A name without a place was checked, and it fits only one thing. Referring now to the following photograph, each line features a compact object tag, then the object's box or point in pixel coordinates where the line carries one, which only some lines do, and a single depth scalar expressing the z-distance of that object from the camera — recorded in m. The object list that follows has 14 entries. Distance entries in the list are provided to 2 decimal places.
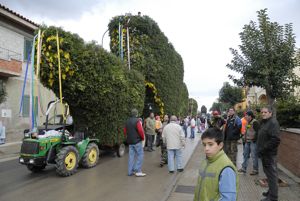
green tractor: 7.88
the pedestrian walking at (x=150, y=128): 13.69
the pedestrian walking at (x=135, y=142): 8.25
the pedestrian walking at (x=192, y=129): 20.83
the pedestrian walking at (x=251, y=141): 7.79
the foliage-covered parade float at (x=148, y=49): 15.61
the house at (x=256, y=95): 30.66
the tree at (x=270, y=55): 7.84
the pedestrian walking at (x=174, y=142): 8.62
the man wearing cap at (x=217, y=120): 9.24
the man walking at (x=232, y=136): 8.23
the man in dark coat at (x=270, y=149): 5.43
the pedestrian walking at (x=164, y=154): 9.97
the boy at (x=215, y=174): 2.54
